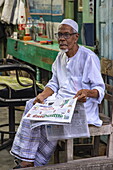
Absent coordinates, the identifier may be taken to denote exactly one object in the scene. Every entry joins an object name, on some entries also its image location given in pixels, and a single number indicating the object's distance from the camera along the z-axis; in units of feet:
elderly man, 12.49
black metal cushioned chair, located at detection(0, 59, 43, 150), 16.14
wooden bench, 12.25
